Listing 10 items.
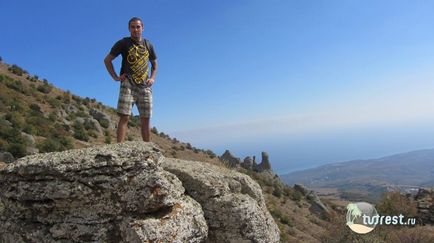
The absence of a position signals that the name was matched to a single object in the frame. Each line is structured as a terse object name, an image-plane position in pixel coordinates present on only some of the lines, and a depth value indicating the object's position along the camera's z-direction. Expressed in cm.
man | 818
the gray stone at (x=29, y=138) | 2353
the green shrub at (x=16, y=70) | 4436
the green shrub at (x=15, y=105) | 3003
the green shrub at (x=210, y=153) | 4227
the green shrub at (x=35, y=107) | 3209
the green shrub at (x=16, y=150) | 2137
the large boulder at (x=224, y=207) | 674
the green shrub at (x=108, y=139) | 2992
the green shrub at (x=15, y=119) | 2631
